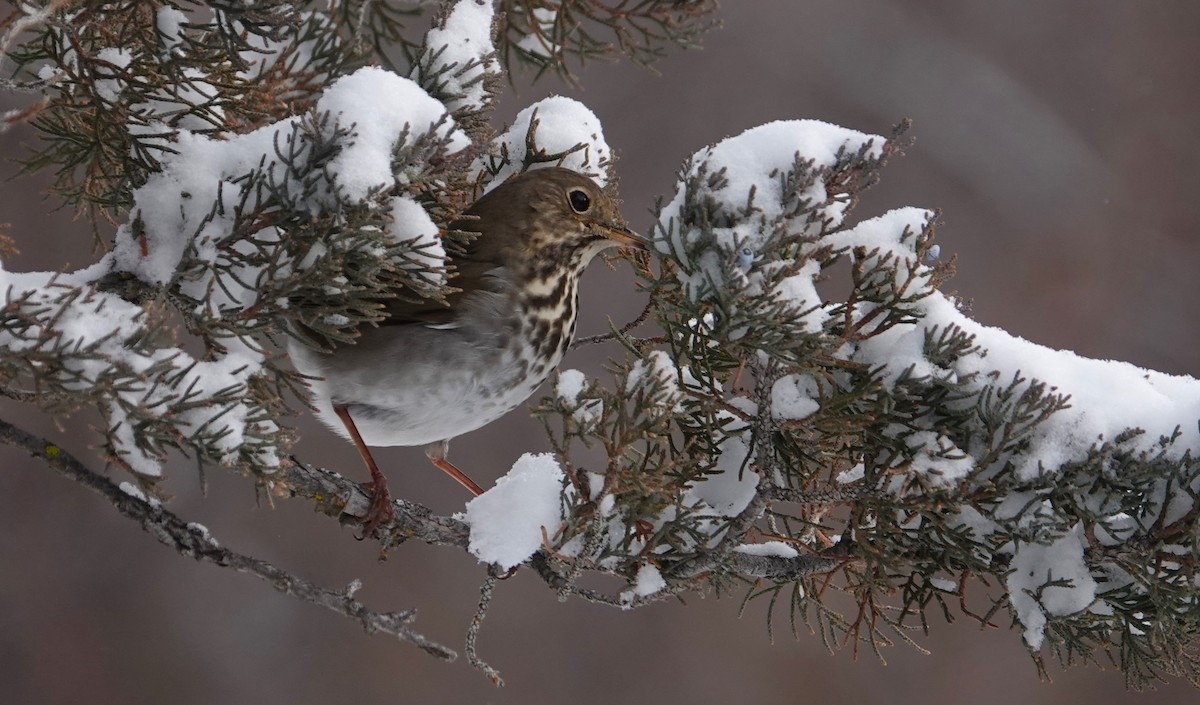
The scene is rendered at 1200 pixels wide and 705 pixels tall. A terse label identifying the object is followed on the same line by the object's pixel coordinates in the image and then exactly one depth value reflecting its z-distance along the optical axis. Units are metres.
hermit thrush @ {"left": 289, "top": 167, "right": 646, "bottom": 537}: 5.52
